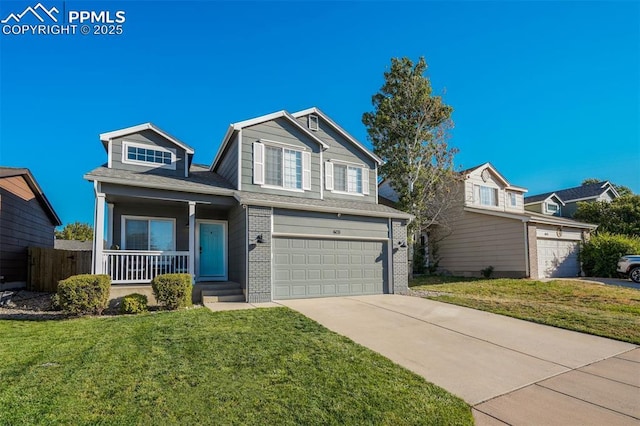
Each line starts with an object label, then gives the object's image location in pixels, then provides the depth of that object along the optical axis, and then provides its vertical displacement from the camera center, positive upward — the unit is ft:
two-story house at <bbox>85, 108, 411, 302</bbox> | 34.73 +1.95
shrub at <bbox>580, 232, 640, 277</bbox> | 57.98 -3.84
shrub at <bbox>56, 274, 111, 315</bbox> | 25.52 -4.52
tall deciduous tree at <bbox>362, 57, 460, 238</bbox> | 58.75 +16.99
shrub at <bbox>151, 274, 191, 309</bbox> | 29.30 -4.85
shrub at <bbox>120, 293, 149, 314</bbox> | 28.60 -5.90
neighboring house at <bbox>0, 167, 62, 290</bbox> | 40.68 +2.08
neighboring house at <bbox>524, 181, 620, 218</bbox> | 88.38 +8.57
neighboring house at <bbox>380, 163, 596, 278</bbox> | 55.26 -1.40
